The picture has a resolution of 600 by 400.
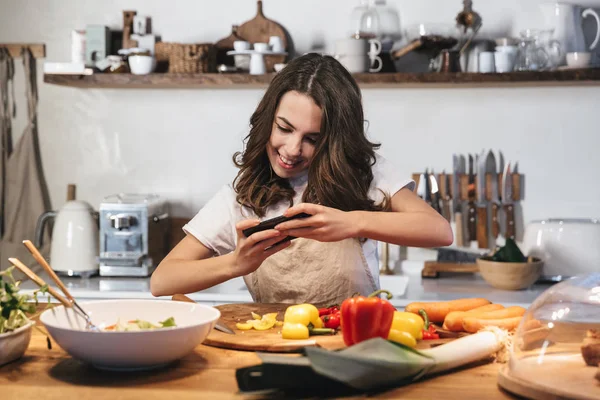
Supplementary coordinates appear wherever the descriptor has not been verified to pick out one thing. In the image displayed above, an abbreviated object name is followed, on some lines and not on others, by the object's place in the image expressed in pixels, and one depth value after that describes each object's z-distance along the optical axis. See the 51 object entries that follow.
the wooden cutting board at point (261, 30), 3.76
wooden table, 1.33
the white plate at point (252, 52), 3.62
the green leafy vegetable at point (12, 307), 1.49
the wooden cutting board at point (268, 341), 1.60
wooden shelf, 3.47
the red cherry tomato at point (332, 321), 1.77
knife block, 3.67
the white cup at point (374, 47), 3.59
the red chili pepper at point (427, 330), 1.70
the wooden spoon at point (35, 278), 1.45
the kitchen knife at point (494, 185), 3.69
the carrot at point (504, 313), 1.75
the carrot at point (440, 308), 1.84
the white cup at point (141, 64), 3.67
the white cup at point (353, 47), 3.55
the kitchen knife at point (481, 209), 3.70
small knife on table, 1.71
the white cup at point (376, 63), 3.58
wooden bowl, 3.27
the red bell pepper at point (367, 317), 1.52
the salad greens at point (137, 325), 1.48
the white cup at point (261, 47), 3.62
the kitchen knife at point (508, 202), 3.65
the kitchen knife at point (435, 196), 3.65
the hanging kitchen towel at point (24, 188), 3.88
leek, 1.29
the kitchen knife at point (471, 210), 3.68
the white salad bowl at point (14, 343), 1.47
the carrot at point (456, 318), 1.75
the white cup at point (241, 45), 3.64
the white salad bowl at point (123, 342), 1.38
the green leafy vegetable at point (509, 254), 3.30
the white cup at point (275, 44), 3.66
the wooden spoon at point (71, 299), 1.47
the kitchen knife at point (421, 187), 3.67
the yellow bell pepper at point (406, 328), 1.60
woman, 2.13
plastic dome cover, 1.31
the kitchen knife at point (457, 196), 3.70
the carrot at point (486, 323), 1.71
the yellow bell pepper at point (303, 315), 1.70
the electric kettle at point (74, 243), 3.55
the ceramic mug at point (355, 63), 3.55
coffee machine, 3.51
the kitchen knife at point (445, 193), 3.69
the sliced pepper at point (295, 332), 1.65
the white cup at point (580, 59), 3.48
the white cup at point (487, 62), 3.54
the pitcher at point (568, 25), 3.57
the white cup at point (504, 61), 3.52
